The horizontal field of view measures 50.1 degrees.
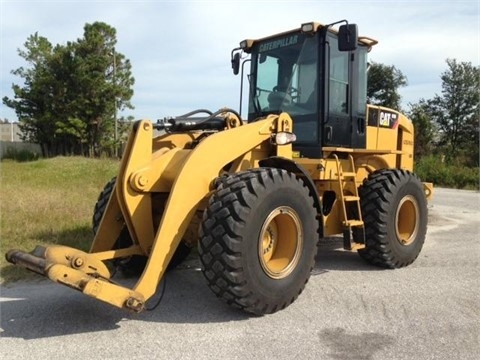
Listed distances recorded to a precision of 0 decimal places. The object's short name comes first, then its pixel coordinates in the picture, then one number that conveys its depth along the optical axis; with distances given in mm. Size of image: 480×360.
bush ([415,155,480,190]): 22719
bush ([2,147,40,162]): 32194
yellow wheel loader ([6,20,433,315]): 4074
